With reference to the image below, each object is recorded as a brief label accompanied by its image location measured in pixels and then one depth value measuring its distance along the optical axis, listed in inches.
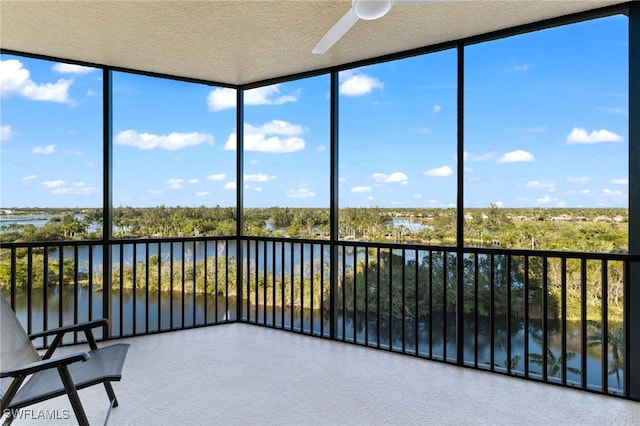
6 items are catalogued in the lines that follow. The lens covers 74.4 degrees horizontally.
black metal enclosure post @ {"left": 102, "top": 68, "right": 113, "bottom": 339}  152.3
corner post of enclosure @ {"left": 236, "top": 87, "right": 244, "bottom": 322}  180.2
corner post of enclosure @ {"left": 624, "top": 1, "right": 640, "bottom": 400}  105.6
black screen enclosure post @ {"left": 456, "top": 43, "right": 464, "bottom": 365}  129.6
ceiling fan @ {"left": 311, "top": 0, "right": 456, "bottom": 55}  79.2
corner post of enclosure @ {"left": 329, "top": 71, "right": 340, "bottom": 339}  155.9
